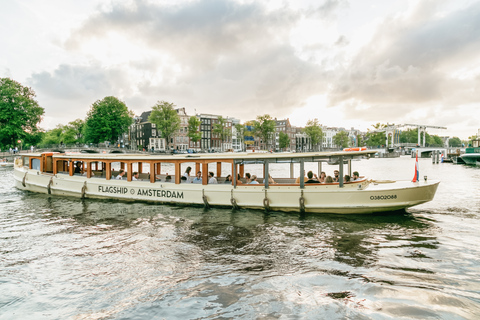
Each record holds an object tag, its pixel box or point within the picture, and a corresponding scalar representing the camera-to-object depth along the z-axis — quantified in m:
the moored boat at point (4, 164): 47.13
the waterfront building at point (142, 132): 93.62
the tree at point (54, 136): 119.89
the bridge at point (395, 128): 124.57
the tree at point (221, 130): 94.09
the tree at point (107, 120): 72.94
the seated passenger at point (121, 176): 17.24
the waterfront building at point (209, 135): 101.50
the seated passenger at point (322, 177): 13.64
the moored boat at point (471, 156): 53.16
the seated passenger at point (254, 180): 14.03
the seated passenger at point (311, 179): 12.87
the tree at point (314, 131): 114.38
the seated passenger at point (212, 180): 14.74
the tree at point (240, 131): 97.62
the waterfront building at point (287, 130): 139.25
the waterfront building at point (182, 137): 95.59
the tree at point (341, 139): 143.12
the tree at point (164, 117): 76.44
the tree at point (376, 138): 133.88
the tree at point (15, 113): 55.94
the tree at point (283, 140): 124.69
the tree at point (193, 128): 84.56
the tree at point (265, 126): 91.31
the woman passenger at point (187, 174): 15.88
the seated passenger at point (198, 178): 15.05
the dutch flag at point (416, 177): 11.95
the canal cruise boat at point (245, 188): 11.82
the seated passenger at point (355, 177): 13.07
